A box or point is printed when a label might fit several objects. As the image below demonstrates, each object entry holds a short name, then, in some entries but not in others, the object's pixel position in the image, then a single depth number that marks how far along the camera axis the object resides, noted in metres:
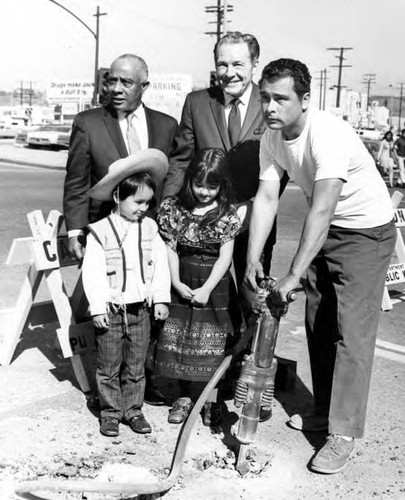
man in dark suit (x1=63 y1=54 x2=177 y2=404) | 4.11
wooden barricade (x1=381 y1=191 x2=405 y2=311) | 6.56
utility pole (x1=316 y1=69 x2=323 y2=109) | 106.56
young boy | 3.77
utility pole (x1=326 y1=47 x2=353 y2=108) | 88.88
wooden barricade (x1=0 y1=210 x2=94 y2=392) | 4.30
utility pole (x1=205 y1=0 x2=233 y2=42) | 40.76
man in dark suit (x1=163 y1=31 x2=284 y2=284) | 4.21
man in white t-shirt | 3.24
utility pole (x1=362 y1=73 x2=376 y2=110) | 122.36
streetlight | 23.08
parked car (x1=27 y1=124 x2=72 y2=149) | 35.28
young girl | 3.91
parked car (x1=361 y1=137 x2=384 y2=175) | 26.95
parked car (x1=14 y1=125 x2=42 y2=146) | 38.56
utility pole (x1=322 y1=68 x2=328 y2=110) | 99.36
